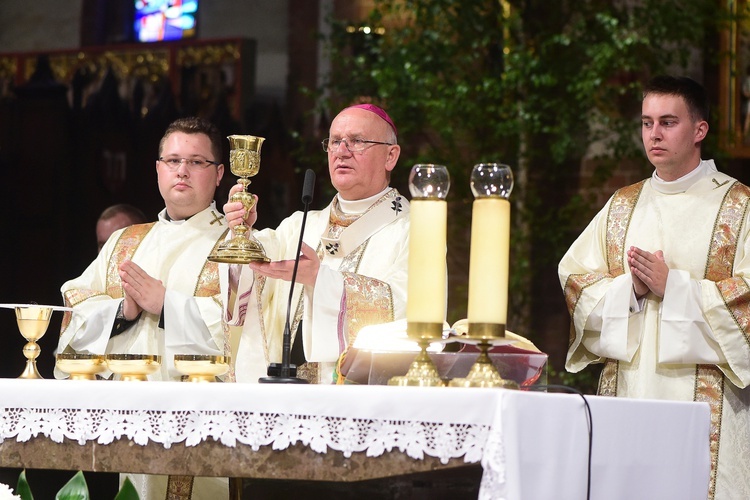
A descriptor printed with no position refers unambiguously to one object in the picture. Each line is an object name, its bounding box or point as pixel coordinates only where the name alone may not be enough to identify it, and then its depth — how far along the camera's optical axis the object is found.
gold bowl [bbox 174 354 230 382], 5.67
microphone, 4.98
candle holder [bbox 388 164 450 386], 4.56
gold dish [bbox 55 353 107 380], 5.90
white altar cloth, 4.14
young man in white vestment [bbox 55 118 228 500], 7.34
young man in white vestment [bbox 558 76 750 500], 7.16
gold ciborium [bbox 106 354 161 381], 5.80
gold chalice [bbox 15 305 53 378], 6.12
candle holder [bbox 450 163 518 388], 4.44
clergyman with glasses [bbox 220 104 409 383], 6.53
